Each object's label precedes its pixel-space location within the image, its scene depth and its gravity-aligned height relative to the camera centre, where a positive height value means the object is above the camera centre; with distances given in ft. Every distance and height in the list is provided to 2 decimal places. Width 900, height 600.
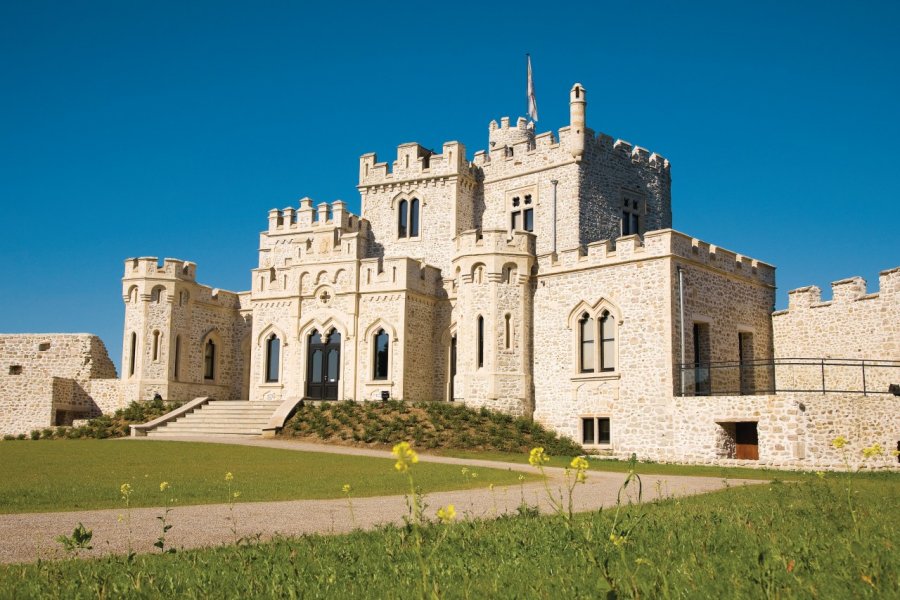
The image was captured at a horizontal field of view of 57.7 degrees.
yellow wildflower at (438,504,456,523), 14.21 -2.28
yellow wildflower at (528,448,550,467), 16.85 -1.52
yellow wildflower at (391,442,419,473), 12.69 -1.17
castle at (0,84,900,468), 83.35 +7.90
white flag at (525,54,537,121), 136.46 +46.83
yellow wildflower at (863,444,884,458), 23.12 -1.85
